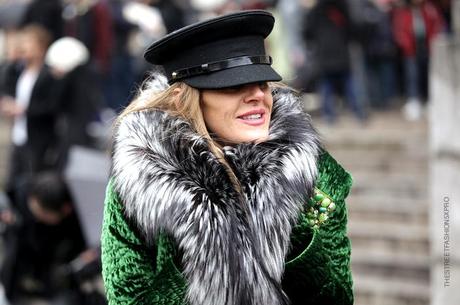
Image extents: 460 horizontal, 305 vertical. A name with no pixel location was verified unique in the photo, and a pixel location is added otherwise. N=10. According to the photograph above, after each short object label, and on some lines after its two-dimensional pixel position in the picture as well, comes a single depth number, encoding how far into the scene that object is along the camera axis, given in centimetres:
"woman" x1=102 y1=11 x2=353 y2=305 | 607
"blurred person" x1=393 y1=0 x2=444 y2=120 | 2095
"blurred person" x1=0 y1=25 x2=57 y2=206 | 1822
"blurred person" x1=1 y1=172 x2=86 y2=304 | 1317
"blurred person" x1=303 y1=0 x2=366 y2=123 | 2075
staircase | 1510
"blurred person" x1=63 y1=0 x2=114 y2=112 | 2281
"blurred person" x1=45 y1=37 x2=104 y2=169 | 1827
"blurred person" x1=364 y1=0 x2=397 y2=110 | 2180
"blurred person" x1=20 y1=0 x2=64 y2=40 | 2281
